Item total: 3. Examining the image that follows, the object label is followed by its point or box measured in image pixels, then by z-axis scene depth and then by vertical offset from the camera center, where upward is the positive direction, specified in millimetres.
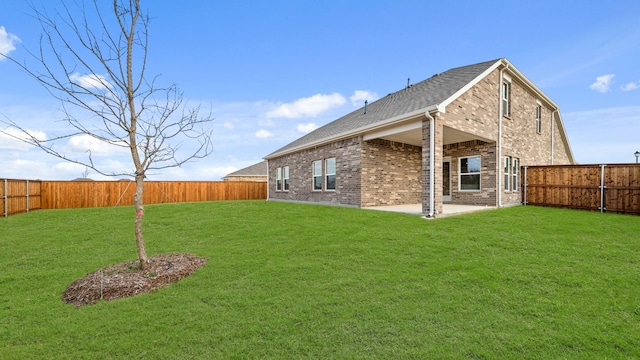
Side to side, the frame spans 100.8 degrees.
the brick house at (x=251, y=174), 32062 +754
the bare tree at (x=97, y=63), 4539 +2103
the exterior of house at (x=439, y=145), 9155 +1604
